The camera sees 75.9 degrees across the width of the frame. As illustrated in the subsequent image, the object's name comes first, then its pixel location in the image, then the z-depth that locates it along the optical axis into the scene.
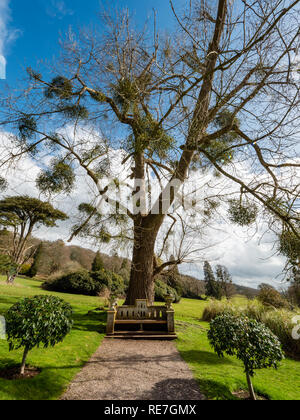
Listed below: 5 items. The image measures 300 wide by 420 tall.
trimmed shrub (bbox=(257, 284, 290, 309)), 7.15
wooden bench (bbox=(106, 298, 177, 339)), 4.30
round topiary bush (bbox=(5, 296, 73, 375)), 1.95
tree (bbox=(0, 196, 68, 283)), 12.21
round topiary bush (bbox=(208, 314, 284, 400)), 2.07
